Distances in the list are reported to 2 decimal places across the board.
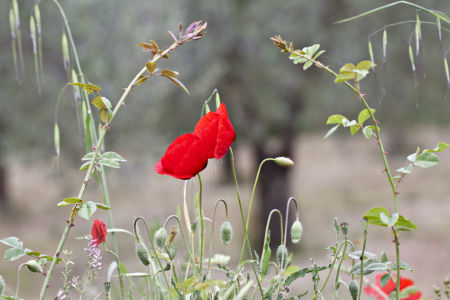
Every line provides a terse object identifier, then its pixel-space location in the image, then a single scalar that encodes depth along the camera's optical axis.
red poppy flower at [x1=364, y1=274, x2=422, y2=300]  1.87
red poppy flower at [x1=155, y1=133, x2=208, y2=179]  1.70
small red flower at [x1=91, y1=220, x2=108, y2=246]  1.71
